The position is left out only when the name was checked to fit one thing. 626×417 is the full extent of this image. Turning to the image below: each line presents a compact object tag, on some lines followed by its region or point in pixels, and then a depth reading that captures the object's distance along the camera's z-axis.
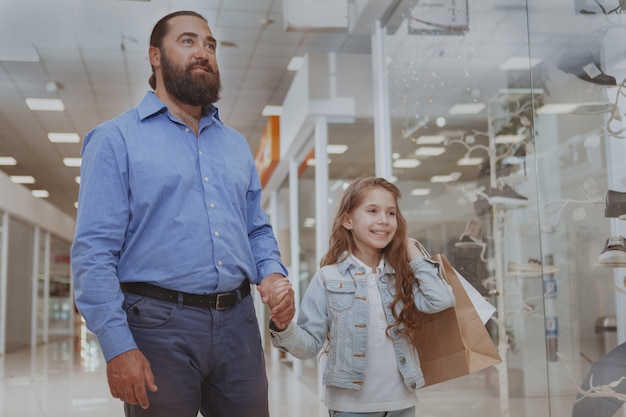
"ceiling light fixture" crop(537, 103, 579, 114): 3.85
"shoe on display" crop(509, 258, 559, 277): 4.31
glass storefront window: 3.76
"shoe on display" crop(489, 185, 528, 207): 4.41
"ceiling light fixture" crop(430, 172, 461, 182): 4.73
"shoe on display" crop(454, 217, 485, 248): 4.57
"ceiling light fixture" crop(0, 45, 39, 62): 5.74
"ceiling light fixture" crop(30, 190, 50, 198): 14.52
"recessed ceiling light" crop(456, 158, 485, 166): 4.60
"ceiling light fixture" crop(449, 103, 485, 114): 4.59
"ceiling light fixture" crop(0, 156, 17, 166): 11.20
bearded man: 1.59
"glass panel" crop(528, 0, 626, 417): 3.01
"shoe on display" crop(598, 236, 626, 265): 2.89
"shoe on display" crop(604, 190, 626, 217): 2.90
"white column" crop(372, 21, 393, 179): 5.34
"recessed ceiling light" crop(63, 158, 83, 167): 10.28
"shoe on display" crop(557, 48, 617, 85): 3.07
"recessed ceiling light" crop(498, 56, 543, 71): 4.23
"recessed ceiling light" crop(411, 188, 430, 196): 4.95
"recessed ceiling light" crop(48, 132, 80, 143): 9.89
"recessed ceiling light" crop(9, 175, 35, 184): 13.00
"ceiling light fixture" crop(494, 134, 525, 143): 4.68
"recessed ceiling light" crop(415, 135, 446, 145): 4.71
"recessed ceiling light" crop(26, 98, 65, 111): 8.15
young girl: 2.07
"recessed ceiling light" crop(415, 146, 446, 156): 4.74
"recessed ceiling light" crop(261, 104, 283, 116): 9.50
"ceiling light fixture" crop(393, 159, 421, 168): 4.93
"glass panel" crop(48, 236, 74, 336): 18.83
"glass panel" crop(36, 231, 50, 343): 16.98
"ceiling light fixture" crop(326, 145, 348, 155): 6.55
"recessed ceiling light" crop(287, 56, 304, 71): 7.79
